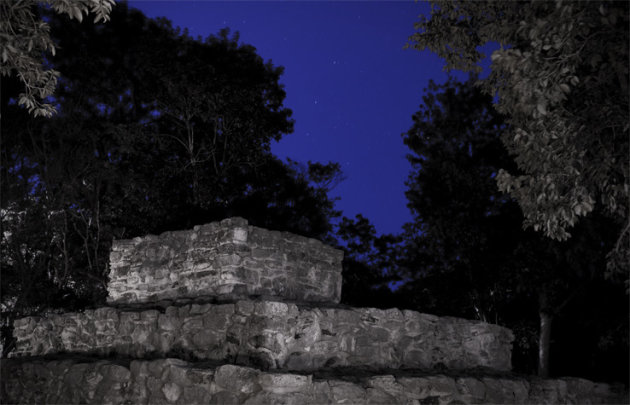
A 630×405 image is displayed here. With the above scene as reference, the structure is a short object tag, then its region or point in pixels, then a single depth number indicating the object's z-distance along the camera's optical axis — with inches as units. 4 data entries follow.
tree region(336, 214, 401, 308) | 689.6
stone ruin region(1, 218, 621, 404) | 224.2
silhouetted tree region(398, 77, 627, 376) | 507.2
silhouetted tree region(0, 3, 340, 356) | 589.3
